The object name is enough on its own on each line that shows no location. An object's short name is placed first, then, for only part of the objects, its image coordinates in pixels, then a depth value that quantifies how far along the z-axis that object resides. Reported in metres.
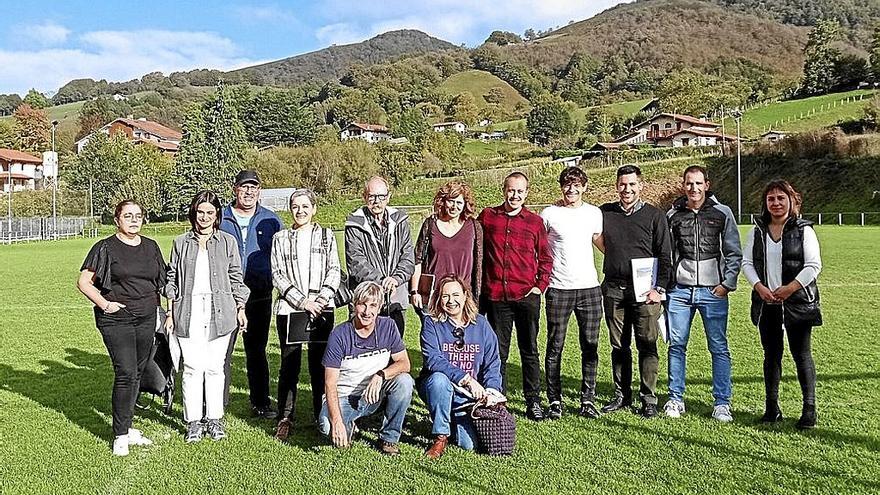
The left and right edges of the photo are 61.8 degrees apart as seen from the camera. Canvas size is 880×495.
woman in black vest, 5.18
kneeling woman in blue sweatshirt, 4.85
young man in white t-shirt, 5.55
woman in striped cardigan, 5.27
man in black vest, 5.52
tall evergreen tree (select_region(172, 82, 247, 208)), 56.69
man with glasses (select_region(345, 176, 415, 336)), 5.30
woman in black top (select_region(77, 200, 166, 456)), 4.84
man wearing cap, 5.68
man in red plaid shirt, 5.37
